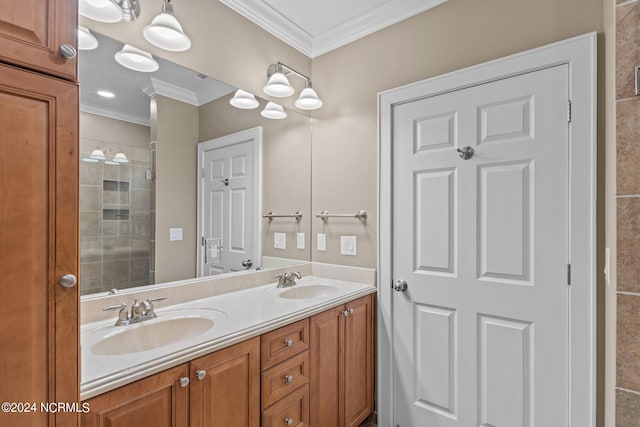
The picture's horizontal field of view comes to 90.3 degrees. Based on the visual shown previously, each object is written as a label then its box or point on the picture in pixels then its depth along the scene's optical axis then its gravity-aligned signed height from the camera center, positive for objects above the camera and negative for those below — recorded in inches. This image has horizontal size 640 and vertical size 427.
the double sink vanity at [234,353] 37.4 -20.6
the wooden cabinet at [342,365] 62.6 -32.6
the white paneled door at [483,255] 56.9 -8.3
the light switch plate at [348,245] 83.8 -8.5
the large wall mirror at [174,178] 53.1 +7.2
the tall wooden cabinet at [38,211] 27.6 +0.1
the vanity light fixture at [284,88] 77.0 +31.0
